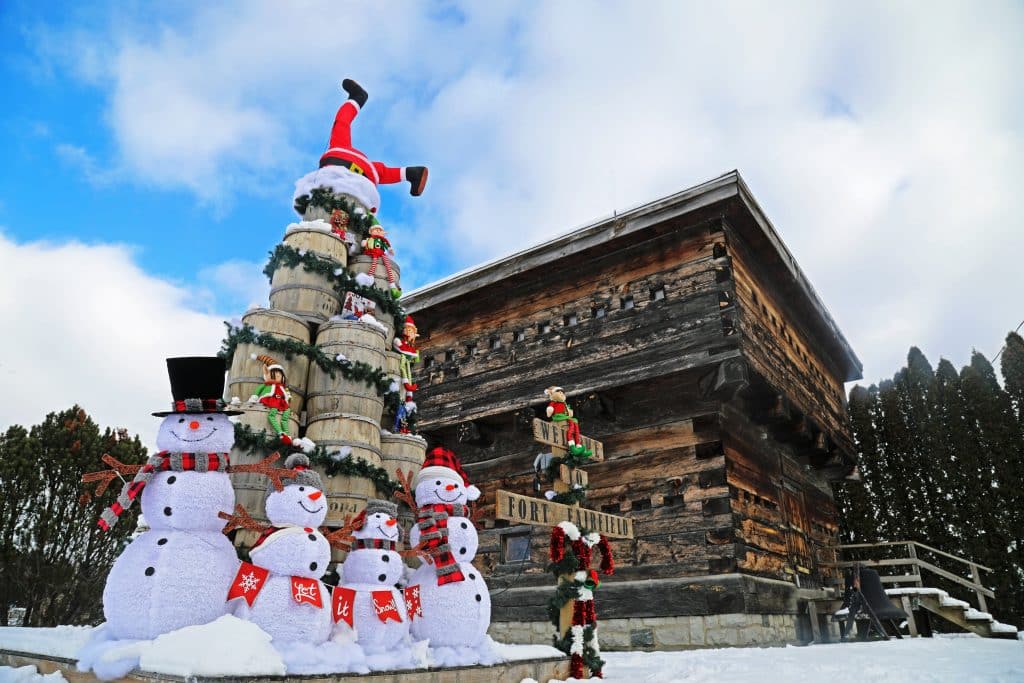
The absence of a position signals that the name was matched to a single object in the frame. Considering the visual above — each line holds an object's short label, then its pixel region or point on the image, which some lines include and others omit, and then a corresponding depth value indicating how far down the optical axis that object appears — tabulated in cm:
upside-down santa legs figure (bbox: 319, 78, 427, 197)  786
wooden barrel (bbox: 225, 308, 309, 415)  584
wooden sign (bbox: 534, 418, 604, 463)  605
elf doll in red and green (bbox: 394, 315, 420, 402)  721
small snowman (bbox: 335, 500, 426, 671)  419
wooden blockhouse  939
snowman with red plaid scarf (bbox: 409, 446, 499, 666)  464
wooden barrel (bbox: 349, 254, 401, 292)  718
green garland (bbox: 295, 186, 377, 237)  732
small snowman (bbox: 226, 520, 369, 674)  380
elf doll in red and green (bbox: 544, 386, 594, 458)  636
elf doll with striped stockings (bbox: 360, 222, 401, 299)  730
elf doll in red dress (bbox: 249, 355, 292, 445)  543
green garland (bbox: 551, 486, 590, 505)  624
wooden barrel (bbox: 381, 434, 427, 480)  638
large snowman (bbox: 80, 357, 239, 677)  372
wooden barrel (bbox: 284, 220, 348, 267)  675
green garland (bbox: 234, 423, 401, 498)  527
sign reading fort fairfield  546
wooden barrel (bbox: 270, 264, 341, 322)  653
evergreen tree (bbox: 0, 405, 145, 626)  1121
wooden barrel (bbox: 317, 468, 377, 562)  557
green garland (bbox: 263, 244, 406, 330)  661
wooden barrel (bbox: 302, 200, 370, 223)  732
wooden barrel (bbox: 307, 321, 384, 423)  604
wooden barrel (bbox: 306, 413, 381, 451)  577
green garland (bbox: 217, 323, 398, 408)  591
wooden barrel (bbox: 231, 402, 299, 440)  539
